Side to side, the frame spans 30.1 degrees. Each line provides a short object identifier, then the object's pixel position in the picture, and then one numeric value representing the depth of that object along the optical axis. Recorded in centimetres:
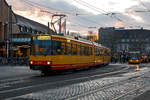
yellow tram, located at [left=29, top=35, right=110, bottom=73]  2014
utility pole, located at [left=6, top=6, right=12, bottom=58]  4991
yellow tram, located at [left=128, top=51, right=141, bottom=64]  5706
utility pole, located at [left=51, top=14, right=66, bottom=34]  3370
